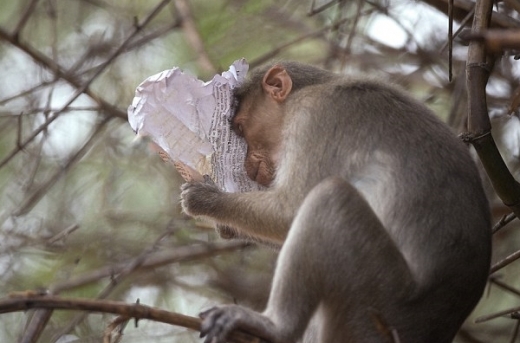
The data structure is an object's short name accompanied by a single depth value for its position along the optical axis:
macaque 8.25
